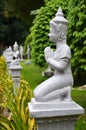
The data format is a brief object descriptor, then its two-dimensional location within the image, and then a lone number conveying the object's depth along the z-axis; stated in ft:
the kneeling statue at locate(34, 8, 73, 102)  11.02
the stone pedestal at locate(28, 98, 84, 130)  10.43
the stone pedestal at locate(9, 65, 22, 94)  23.49
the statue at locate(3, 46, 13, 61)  42.27
